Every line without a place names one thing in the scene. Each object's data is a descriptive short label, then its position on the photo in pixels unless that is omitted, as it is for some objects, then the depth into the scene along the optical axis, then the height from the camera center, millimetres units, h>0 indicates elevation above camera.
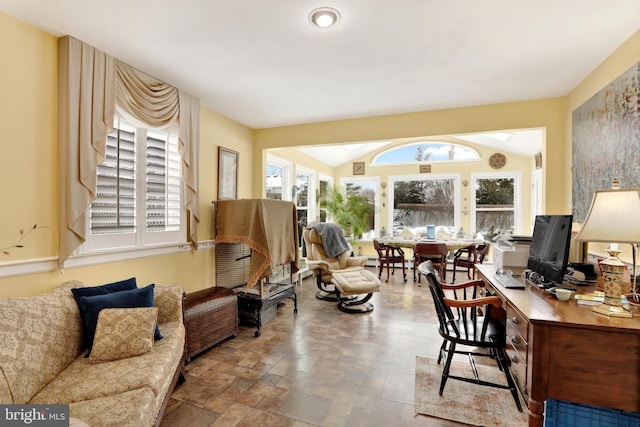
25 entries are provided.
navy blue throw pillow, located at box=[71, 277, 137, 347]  2041 -565
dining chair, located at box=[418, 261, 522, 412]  2102 -850
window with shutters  2564 +200
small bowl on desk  1867 -480
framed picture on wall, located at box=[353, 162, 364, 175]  7855 +1234
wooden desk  1457 -715
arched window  7051 +1514
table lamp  1631 -66
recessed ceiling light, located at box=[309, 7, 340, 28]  1951 +1322
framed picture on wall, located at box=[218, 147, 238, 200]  3951 +546
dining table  5852 -531
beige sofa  1470 -905
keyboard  2252 -511
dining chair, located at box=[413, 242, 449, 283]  5602 -686
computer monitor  2104 -229
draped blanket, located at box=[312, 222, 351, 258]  4633 -389
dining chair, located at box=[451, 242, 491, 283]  5676 -726
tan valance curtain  2262 +763
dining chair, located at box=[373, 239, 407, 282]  6091 -817
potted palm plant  7215 +96
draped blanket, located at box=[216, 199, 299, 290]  3283 -180
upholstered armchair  4543 -564
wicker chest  2682 -994
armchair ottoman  3842 -924
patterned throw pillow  1868 -776
